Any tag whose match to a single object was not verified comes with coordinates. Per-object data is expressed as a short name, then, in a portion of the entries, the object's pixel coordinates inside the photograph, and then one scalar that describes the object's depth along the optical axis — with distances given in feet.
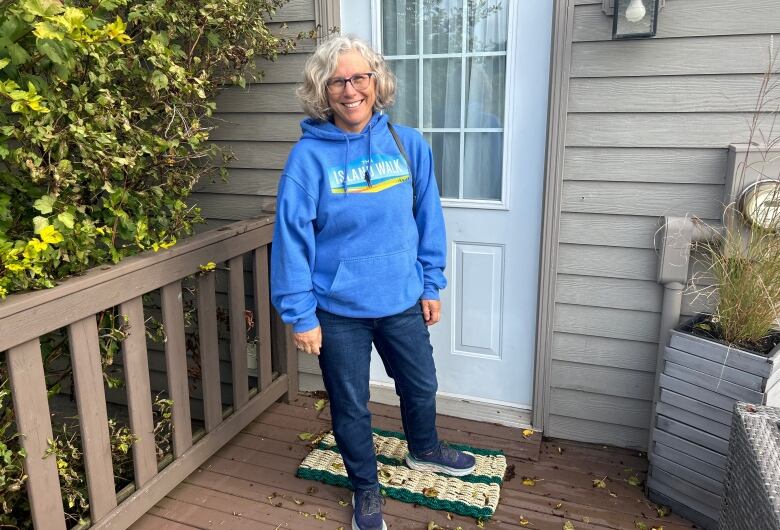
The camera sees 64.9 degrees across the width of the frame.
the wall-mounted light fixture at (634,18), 6.70
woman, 5.98
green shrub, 5.43
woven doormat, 7.10
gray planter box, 6.21
